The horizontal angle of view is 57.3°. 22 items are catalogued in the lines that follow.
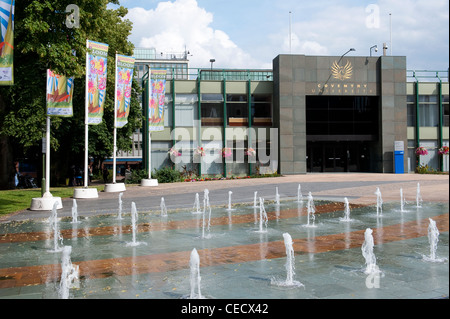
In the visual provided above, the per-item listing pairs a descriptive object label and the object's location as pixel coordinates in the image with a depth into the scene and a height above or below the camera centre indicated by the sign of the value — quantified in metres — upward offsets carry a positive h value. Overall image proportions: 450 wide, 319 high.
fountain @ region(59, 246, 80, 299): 5.48 -1.76
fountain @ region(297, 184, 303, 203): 17.69 -1.65
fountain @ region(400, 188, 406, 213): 14.12 -1.65
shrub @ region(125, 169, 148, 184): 32.22 -1.11
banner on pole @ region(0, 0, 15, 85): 11.53 +3.30
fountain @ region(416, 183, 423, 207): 15.35 -1.61
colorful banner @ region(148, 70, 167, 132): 28.05 +4.07
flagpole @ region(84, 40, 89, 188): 20.02 +2.16
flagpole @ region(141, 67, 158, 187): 28.15 -1.31
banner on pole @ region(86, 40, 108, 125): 19.83 +4.12
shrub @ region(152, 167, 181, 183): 32.47 -1.09
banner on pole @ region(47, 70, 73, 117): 16.80 +2.77
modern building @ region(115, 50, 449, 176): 36.34 +3.95
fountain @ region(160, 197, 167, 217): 14.31 -1.78
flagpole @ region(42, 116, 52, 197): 16.56 +0.43
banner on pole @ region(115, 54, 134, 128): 22.94 +4.28
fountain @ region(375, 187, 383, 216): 13.44 -1.68
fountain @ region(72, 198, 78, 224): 13.15 -1.76
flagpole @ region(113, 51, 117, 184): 22.78 +2.38
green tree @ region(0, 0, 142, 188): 15.30 +4.09
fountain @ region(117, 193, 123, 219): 13.77 -1.79
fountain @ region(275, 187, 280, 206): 17.10 -1.67
